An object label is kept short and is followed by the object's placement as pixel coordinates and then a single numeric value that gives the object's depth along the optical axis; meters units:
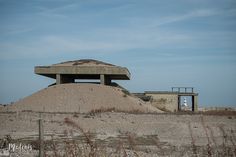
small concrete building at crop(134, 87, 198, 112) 53.41
